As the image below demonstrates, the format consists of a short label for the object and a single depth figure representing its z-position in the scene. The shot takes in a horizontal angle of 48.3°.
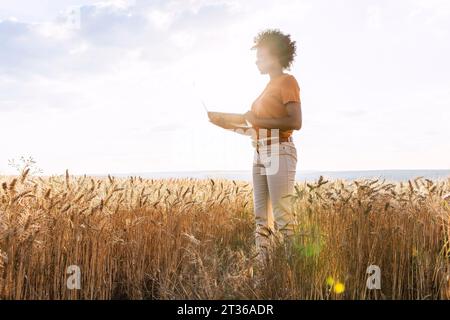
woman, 3.59
